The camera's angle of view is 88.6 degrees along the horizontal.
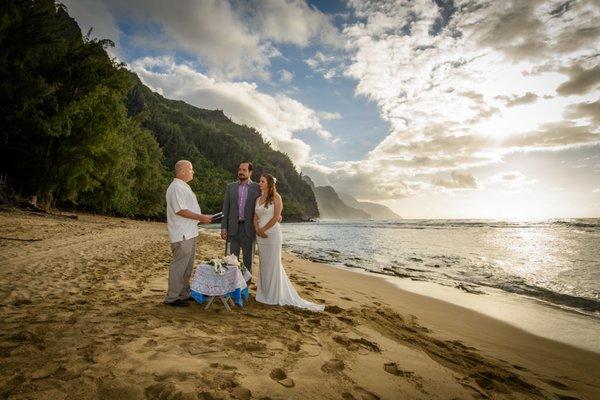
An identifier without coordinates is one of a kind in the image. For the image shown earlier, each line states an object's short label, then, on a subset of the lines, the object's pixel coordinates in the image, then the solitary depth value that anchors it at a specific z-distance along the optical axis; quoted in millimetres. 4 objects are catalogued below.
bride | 5893
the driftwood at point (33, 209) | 22972
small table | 5275
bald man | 5152
